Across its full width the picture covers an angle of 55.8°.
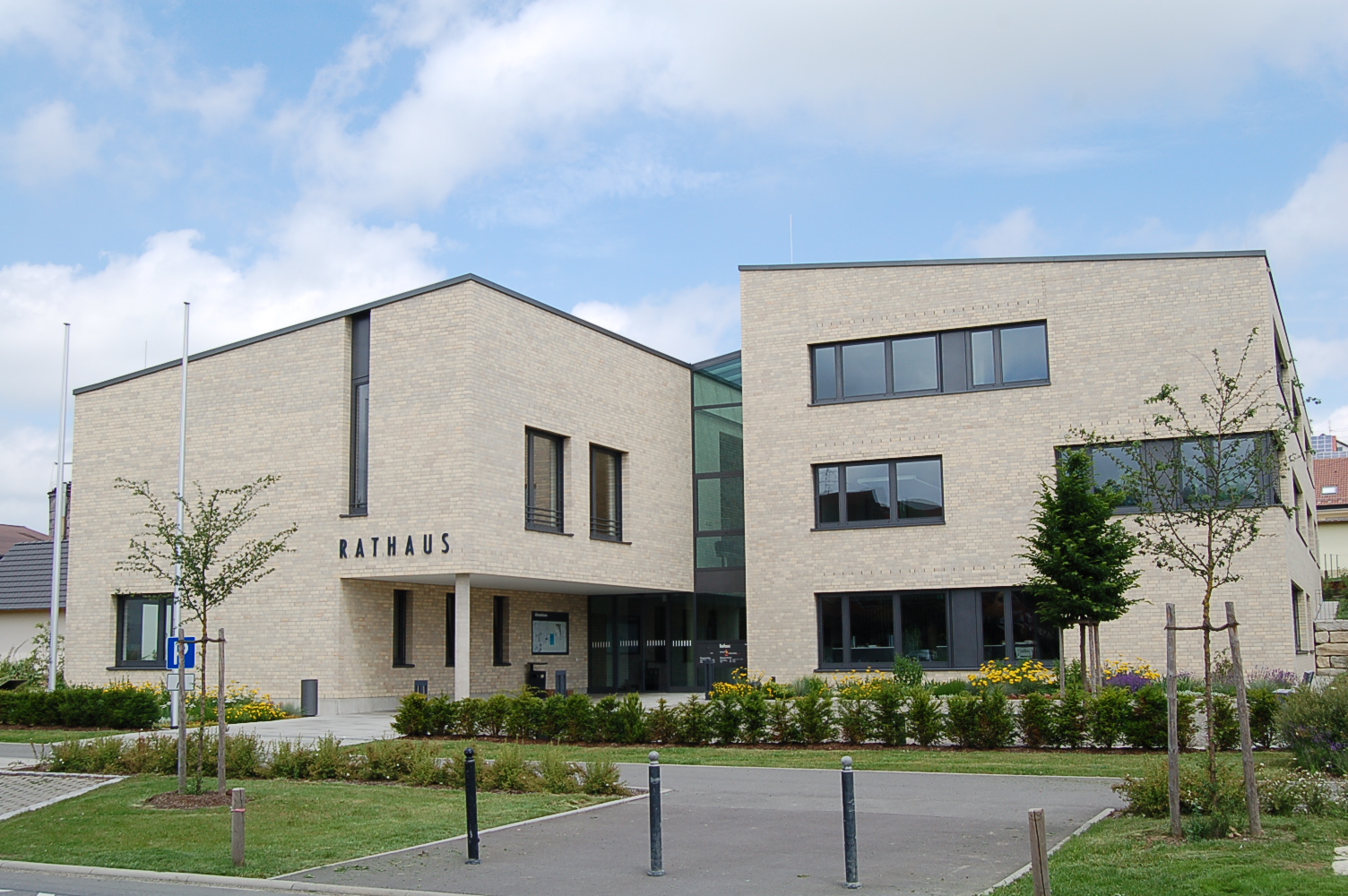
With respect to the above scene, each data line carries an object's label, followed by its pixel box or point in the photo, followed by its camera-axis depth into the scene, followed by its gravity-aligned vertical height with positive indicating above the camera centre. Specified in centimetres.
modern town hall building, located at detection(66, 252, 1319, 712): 2728 +349
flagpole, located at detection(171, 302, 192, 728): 2812 +407
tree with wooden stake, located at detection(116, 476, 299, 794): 1526 +76
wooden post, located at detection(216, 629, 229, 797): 1484 -141
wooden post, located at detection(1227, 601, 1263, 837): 1043 -122
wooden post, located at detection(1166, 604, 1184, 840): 1061 -98
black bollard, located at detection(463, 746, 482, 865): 1098 -163
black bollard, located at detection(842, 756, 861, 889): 951 -159
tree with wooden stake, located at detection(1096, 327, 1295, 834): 1155 +108
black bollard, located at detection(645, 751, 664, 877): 1040 -178
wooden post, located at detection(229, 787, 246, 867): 1100 -177
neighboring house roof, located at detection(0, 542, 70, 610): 3959 +157
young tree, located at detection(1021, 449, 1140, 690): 2209 +85
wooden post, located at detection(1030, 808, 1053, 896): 811 -159
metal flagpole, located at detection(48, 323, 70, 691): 2903 +227
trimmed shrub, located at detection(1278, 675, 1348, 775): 1458 -146
